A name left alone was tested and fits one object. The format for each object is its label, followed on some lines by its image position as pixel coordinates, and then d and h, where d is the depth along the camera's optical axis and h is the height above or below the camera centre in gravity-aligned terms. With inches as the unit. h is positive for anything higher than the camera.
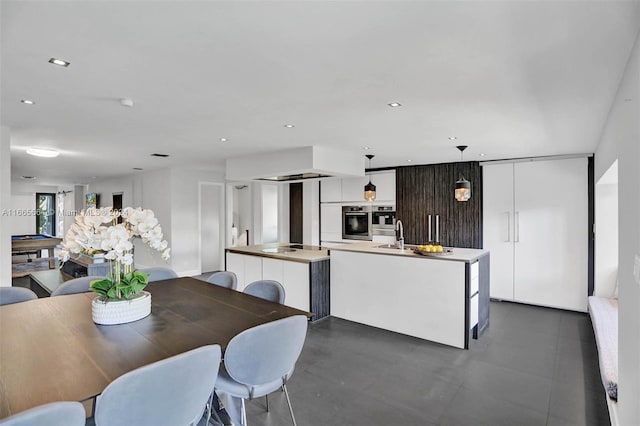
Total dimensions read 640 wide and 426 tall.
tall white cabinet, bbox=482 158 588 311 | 185.8 -11.8
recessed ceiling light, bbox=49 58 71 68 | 73.4 +32.9
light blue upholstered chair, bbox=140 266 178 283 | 127.5 -23.4
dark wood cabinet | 219.1 +4.5
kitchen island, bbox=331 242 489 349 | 136.9 -35.5
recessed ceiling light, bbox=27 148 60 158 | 173.8 +31.3
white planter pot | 74.5 -22.1
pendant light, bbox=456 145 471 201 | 169.9 +10.3
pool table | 273.4 -26.2
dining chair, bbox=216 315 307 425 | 64.4 -29.1
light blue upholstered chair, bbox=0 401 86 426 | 37.9 -23.5
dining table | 49.1 -24.7
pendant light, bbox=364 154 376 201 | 202.7 +11.3
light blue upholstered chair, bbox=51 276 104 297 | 108.9 -24.4
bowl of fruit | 147.4 -17.9
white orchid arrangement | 78.1 -8.0
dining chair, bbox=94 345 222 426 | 46.8 -26.8
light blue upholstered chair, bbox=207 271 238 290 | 122.0 -24.6
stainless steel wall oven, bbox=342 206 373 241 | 254.4 -9.1
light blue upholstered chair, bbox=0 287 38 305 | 100.7 -24.8
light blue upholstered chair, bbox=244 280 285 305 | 103.0 -24.5
